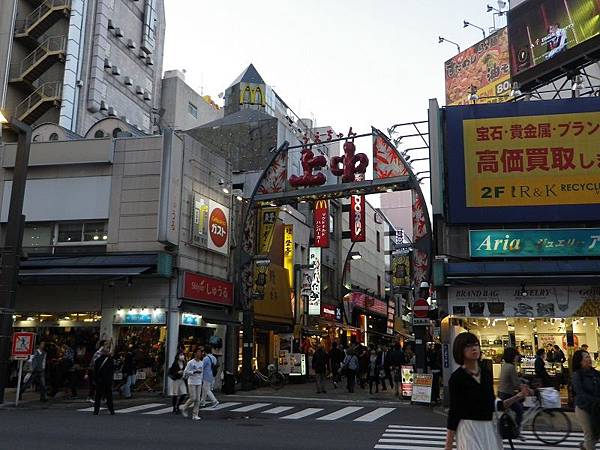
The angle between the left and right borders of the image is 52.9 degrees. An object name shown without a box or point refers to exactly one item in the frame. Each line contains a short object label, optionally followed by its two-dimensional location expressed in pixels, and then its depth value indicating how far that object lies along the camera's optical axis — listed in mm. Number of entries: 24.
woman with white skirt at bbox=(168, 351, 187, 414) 16016
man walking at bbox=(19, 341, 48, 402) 18344
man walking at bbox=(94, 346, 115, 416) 15141
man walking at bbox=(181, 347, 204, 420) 14891
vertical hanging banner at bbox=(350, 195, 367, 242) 41906
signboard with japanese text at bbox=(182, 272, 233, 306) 22422
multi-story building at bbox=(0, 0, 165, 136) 36719
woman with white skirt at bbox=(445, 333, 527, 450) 5352
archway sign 22261
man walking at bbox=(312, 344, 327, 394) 23125
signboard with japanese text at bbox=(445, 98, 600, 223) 20406
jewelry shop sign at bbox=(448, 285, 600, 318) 19938
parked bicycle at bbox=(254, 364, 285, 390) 26219
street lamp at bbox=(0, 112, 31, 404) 17531
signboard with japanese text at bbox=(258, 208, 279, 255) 27688
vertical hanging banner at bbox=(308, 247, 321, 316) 34719
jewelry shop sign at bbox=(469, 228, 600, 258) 20141
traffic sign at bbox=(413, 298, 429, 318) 20203
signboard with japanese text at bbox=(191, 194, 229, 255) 23750
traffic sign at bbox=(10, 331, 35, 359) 17188
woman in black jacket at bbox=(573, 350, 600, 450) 8867
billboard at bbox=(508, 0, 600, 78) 23688
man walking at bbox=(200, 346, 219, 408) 16062
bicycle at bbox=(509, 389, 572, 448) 11844
